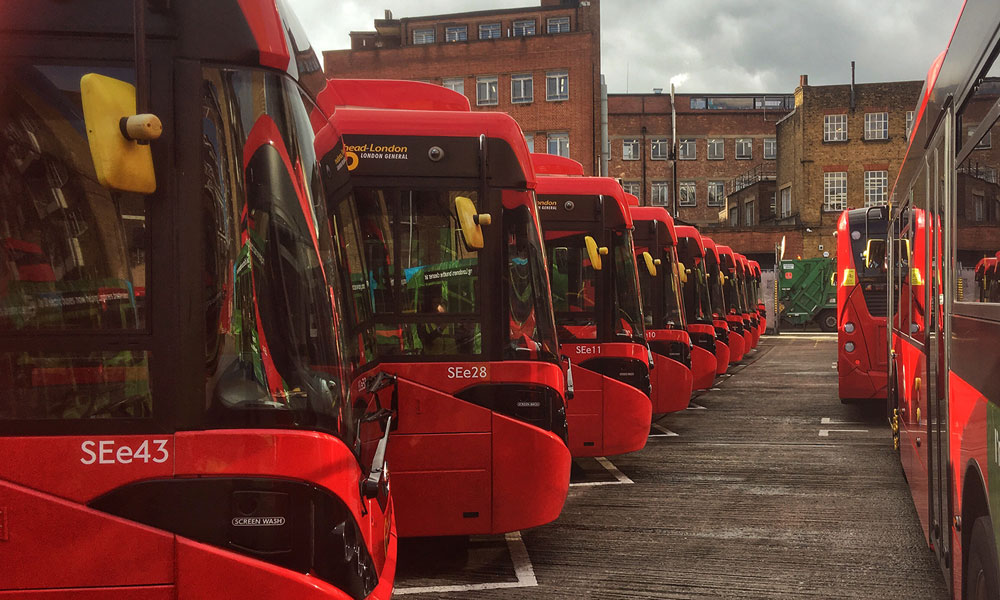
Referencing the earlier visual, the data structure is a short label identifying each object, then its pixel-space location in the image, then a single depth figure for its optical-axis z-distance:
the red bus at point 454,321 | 6.78
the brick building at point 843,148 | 58.47
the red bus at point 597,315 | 10.41
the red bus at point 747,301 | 32.81
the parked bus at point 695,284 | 19.20
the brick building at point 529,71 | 52.81
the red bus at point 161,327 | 3.17
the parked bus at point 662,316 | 14.52
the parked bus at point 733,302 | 26.55
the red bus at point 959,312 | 3.46
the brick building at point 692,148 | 72.88
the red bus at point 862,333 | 15.23
